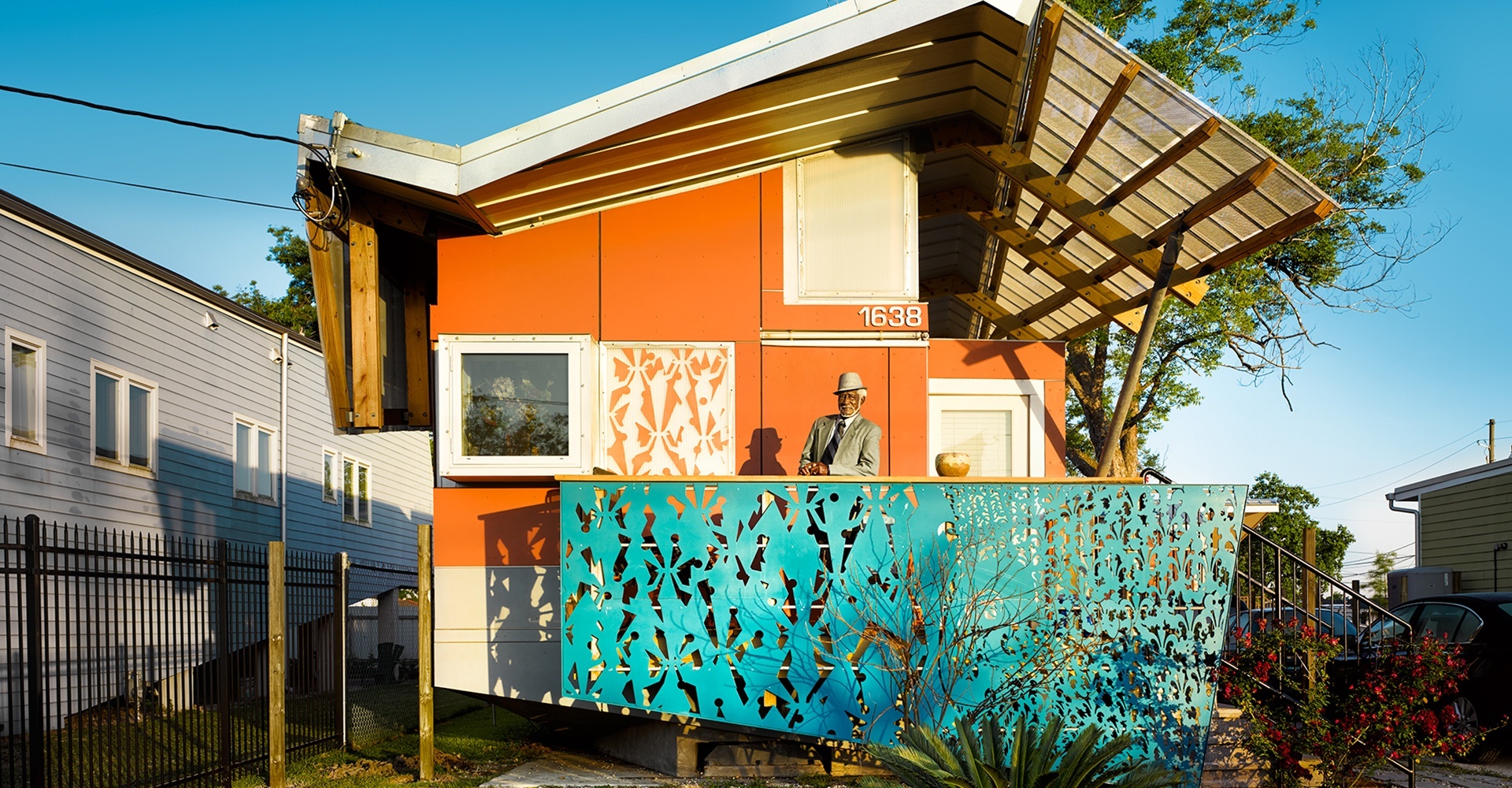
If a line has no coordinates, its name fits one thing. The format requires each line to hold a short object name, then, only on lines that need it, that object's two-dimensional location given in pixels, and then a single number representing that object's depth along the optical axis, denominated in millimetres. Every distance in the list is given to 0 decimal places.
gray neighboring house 13672
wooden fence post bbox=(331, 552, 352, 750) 12219
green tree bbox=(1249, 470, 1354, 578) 43000
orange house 10000
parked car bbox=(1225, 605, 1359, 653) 10172
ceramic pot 10461
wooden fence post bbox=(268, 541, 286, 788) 10000
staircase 10062
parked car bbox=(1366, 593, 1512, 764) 12188
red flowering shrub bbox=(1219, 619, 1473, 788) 9461
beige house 23984
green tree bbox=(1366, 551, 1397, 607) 59781
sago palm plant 7691
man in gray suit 10469
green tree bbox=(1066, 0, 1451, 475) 25703
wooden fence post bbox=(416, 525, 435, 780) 10164
